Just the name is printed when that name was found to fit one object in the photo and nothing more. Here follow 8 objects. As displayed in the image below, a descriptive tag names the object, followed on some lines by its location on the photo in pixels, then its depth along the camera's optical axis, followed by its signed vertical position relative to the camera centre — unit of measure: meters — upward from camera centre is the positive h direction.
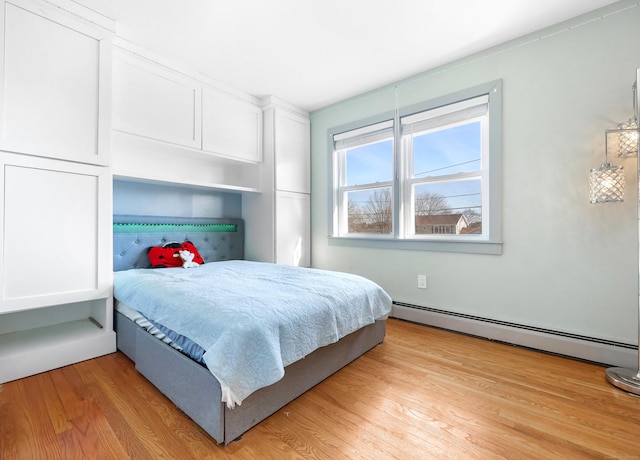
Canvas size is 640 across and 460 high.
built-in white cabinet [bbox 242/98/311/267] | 3.43 +0.42
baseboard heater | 1.97 -0.81
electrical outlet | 2.86 -0.49
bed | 1.29 -0.73
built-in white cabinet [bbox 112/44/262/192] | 2.50 +1.03
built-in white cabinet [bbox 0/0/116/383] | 1.81 +0.33
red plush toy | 2.76 -0.23
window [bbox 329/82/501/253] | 2.57 +0.57
